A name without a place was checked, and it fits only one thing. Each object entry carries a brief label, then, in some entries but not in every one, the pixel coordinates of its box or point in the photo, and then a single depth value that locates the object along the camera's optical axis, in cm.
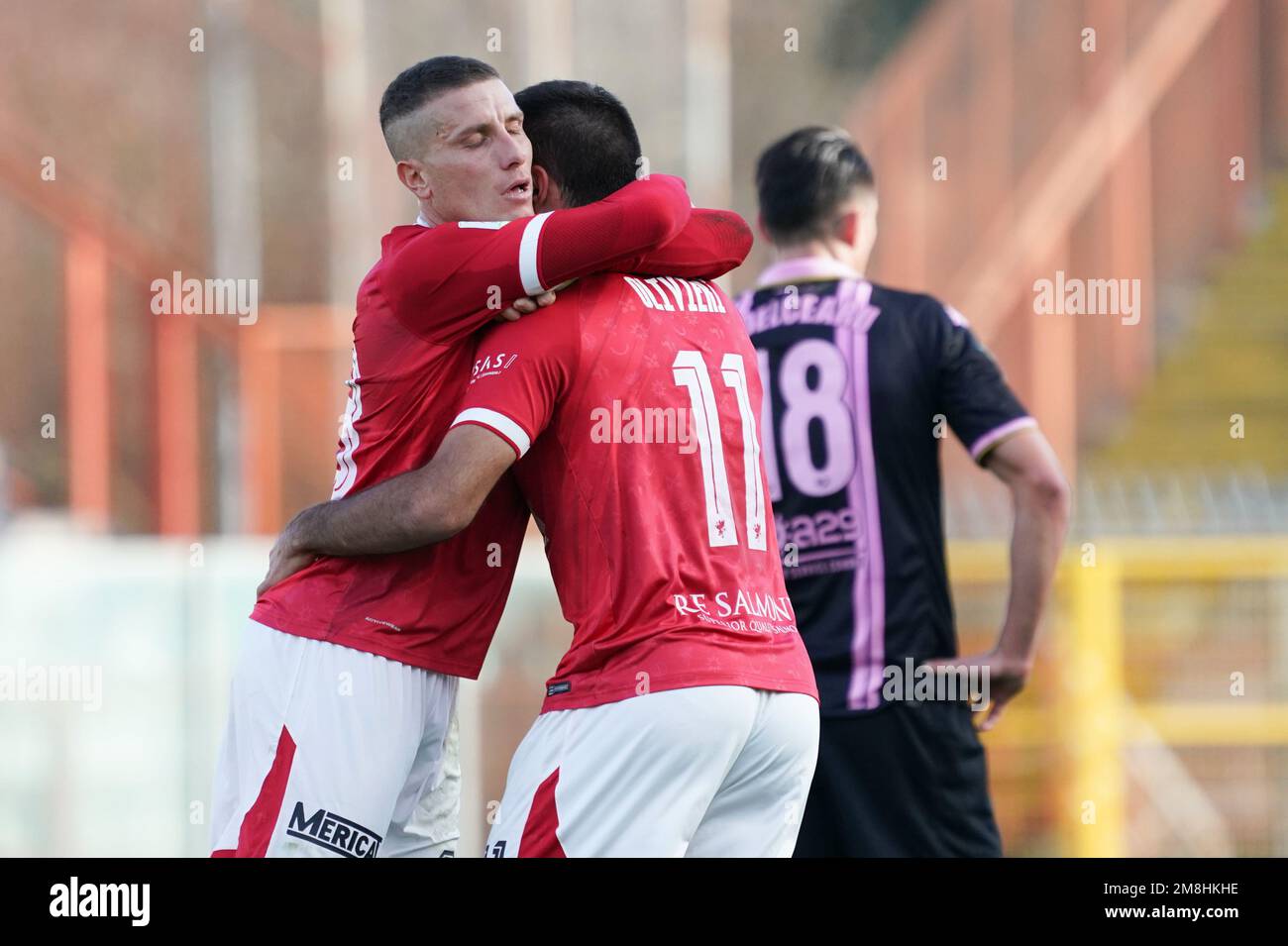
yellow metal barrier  1362
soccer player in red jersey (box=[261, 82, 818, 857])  543
